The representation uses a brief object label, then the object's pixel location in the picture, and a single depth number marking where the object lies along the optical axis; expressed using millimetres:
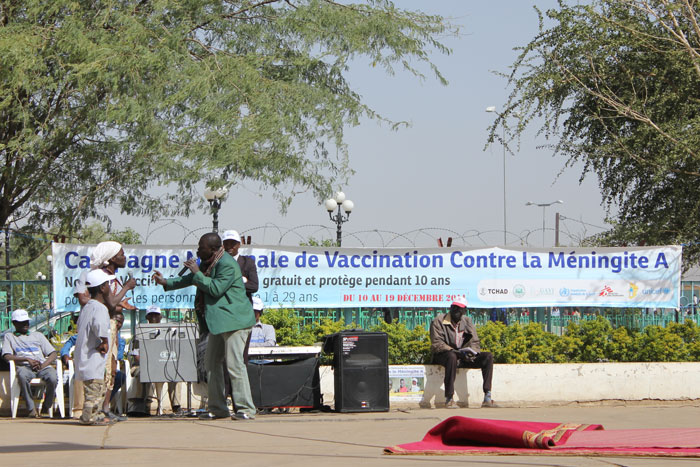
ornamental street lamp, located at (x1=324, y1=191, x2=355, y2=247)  23062
